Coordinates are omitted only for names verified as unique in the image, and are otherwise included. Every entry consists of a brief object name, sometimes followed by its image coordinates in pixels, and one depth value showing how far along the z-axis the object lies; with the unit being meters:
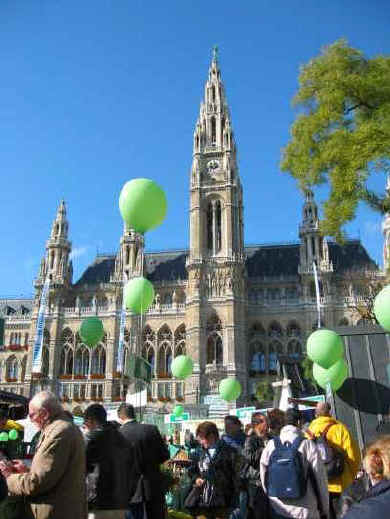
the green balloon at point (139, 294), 11.05
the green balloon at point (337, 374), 9.97
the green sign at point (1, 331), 14.28
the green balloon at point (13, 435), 9.59
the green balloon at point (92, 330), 11.44
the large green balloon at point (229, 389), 17.86
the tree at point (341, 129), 12.03
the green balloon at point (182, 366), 15.72
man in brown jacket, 3.70
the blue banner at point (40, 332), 39.91
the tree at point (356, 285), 42.81
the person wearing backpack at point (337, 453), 6.11
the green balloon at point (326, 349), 9.77
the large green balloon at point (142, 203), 9.41
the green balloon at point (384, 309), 8.45
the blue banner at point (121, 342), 41.13
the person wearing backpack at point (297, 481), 4.96
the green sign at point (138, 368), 11.05
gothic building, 42.53
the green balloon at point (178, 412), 23.68
